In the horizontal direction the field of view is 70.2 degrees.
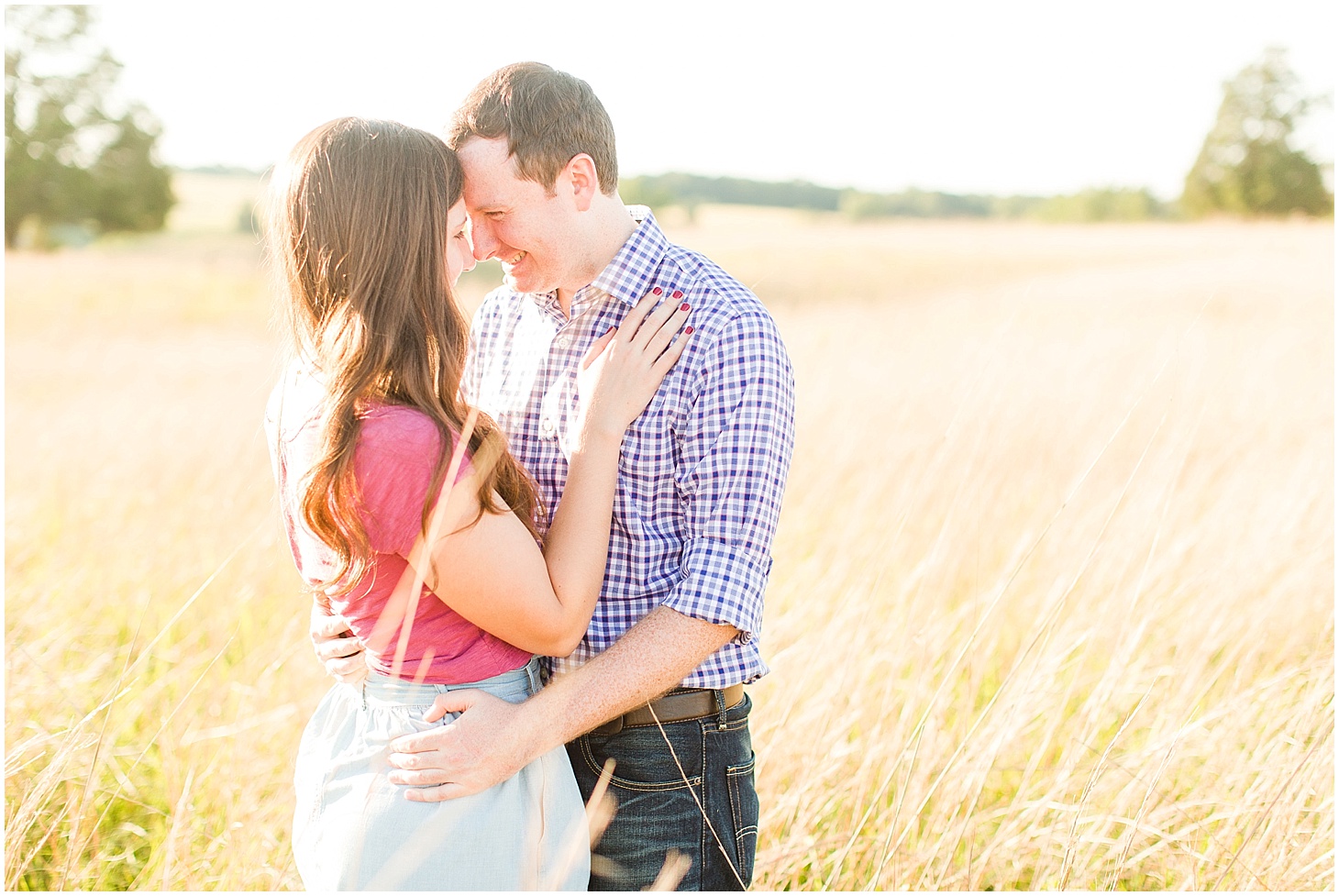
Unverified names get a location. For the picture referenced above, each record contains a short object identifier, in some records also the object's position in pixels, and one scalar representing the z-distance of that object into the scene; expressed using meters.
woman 1.55
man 1.76
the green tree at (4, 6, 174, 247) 30.33
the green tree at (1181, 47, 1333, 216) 42.25
